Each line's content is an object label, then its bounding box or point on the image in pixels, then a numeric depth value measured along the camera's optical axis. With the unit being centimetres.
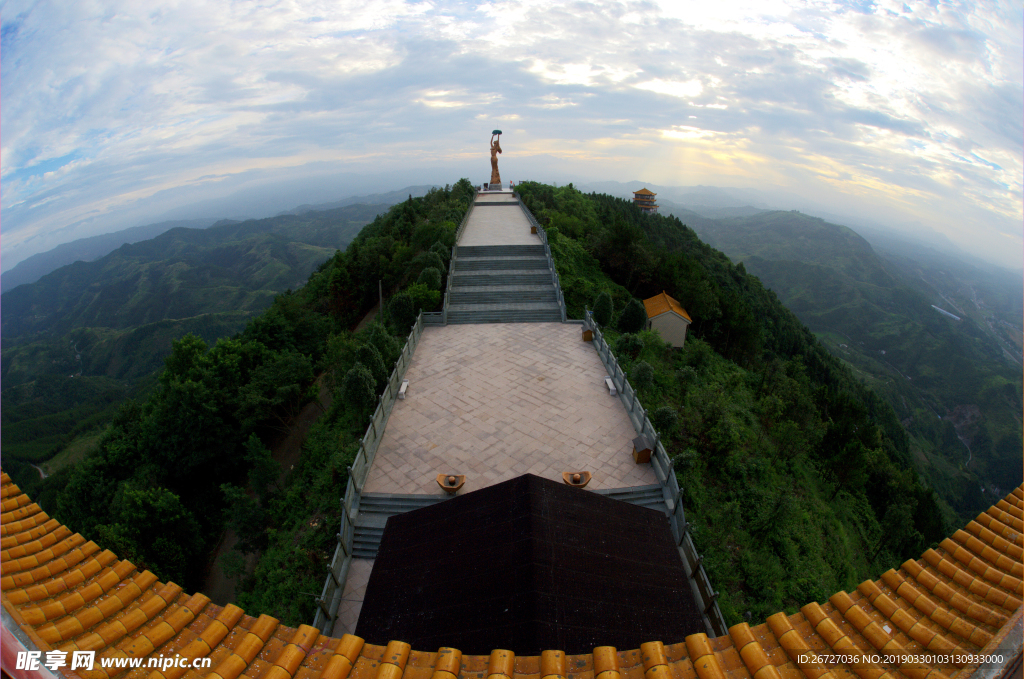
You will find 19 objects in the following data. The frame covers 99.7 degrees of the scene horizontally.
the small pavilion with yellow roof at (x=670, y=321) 2178
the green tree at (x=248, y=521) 1198
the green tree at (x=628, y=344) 1644
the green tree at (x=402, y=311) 1731
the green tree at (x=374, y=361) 1290
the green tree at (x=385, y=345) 1416
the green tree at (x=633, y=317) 1848
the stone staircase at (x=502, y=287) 1870
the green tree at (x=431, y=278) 1906
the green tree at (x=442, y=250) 2208
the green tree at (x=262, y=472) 1291
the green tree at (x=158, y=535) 1449
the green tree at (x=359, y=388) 1188
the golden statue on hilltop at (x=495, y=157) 4011
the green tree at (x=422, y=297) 1833
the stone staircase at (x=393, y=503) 917
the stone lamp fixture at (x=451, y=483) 905
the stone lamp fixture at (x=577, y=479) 901
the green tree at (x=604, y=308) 1788
